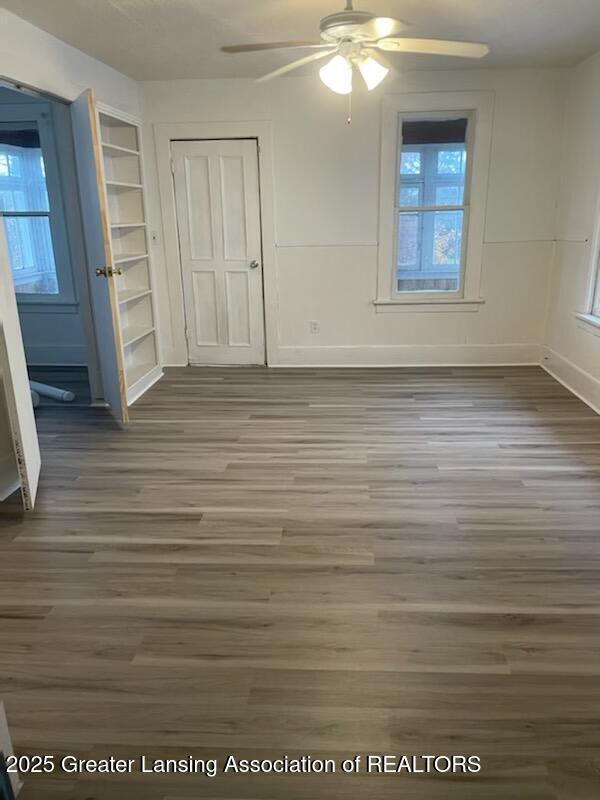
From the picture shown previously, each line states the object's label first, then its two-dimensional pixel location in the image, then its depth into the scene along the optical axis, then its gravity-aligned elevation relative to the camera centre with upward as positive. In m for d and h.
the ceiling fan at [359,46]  2.71 +0.80
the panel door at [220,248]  5.30 -0.27
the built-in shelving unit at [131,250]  4.98 -0.25
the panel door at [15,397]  2.90 -0.86
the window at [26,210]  5.60 +0.11
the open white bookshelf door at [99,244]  3.79 -0.15
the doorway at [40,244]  5.45 -0.21
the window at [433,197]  5.08 +0.15
